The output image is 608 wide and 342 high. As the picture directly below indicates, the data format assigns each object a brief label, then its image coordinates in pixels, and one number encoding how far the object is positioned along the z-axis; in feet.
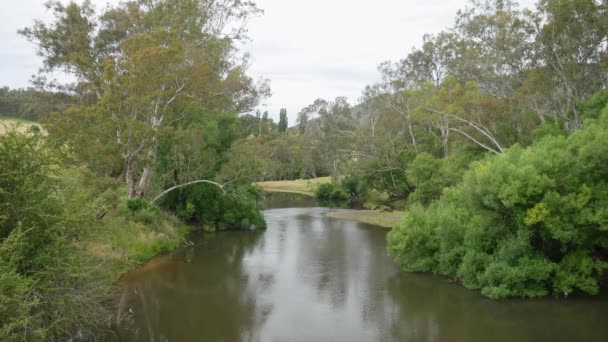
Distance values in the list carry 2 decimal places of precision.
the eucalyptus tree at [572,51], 87.10
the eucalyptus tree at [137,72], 86.12
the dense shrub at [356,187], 183.77
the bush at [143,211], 92.63
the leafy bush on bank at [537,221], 57.82
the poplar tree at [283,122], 363.35
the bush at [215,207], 116.26
